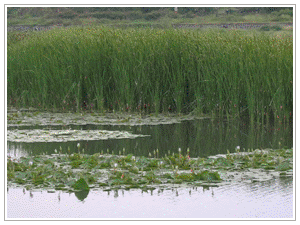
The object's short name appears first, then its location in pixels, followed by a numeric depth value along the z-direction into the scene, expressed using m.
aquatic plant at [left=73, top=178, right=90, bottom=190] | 11.52
